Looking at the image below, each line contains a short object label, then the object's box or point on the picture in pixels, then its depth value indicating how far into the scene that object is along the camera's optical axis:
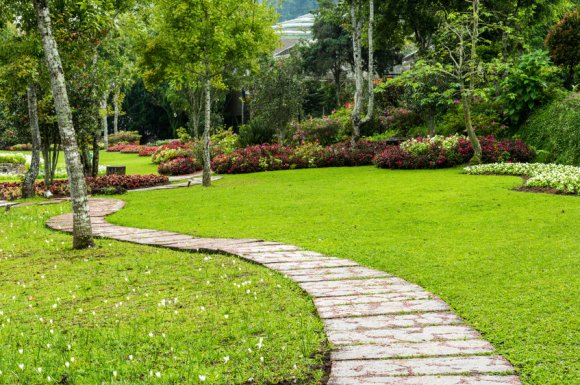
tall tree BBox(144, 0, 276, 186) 16.14
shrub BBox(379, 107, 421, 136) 26.39
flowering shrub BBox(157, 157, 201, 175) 24.36
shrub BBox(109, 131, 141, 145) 51.06
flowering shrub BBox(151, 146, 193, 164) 27.96
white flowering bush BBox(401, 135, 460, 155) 19.34
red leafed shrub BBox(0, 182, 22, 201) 16.58
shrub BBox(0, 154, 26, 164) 27.38
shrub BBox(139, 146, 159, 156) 38.56
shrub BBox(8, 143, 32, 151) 46.19
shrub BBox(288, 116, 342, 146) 27.38
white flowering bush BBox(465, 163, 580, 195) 11.92
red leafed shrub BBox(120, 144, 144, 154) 42.21
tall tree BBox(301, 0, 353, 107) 44.91
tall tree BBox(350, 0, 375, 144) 22.25
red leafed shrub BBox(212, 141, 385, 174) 22.62
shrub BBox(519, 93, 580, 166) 16.47
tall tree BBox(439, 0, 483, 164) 17.73
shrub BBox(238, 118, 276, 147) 27.31
